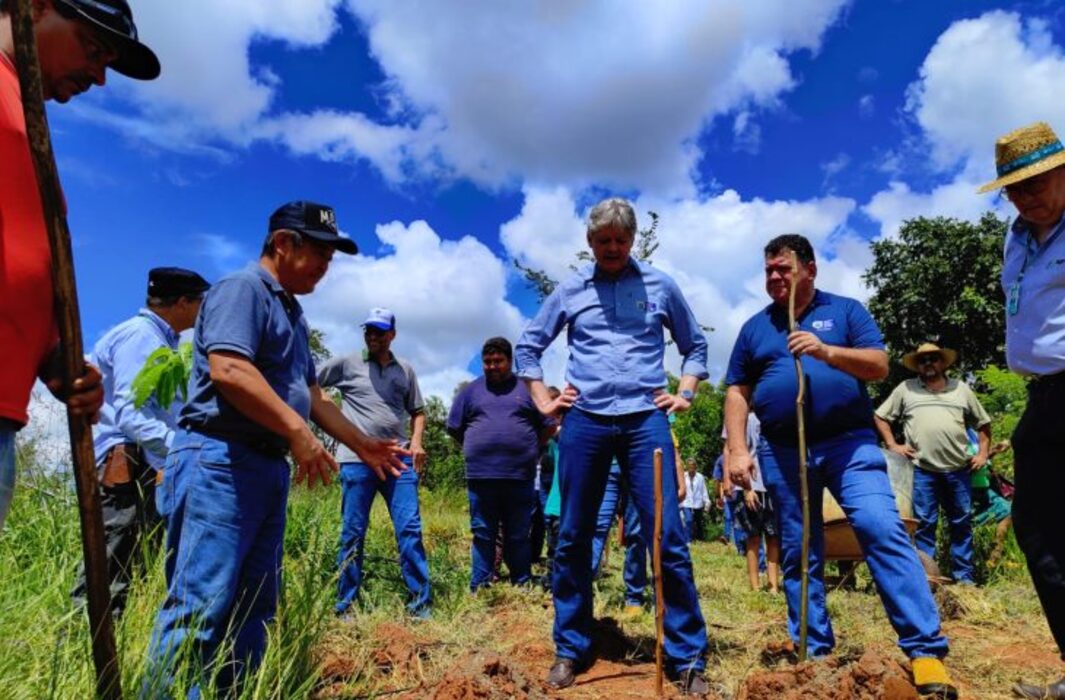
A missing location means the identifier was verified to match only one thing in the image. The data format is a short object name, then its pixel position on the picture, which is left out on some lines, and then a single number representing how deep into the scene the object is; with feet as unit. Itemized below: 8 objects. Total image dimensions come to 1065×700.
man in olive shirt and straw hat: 21.72
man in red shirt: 4.69
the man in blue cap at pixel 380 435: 16.83
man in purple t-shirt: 19.33
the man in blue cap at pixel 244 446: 7.72
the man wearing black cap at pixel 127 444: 11.93
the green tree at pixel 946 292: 73.51
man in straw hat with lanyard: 9.50
